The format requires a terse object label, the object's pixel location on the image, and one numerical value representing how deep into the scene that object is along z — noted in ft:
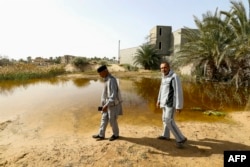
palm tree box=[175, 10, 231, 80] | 49.85
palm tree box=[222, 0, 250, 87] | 40.09
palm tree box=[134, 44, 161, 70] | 92.84
